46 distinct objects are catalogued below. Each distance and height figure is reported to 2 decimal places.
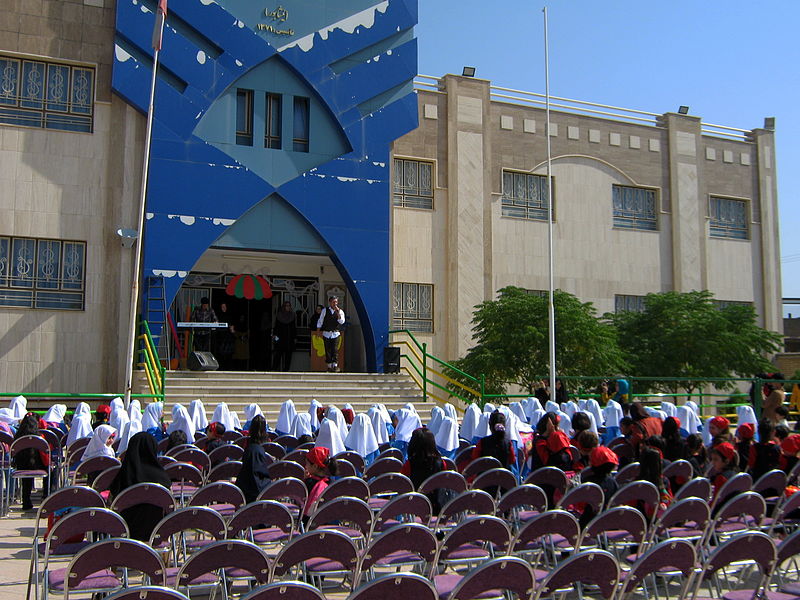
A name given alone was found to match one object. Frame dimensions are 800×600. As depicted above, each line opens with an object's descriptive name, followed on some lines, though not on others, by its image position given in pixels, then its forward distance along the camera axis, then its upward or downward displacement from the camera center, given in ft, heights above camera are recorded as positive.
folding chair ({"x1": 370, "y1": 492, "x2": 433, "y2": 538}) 20.74 -3.23
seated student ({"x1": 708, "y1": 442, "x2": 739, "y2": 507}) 27.09 -2.71
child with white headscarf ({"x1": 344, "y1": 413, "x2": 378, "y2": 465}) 34.86 -2.51
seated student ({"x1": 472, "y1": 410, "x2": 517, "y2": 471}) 31.40 -2.65
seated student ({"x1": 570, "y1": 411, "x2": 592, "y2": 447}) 33.17 -1.83
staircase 59.00 -1.09
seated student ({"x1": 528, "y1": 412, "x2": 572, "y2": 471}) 29.40 -2.55
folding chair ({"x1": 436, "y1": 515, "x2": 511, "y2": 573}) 17.66 -3.29
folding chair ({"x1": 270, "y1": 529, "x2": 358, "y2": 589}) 15.71 -3.27
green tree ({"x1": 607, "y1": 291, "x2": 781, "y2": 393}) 79.66 +3.28
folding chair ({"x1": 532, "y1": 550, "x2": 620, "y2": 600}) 14.62 -3.41
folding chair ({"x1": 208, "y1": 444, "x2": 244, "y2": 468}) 32.63 -3.05
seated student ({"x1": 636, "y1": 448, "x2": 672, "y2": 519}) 24.97 -2.73
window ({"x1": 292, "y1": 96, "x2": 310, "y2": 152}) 71.61 +20.73
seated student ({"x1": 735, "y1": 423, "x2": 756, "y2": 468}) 30.86 -2.38
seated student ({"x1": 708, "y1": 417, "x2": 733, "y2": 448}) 31.30 -2.02
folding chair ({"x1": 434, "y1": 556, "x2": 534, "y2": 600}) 14.01 -3.36
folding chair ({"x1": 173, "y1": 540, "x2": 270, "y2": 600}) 15.11 -3.30
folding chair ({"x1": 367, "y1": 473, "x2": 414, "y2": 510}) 25.18 -3.23
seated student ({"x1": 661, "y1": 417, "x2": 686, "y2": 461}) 31.01 -2.55
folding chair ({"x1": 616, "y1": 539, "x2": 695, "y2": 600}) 15.33 -3.35
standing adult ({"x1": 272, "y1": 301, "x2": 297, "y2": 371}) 73.82 +3.42
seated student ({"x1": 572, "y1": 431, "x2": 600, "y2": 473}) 26.71 -2.07
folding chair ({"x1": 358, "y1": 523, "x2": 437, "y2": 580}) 16.60 -3.31
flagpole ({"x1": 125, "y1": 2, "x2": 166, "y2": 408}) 51.45 +10.08
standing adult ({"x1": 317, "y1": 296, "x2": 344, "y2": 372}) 69.05 +3.76
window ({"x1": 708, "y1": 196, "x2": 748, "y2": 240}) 96.48 +17.79
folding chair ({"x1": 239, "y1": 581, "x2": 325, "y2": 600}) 12.47 -3.16
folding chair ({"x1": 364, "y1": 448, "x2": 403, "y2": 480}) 29.55 -3.14
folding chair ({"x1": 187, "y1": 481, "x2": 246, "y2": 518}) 22.63 -3.24
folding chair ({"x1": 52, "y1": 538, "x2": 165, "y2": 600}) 15.49 -3.37
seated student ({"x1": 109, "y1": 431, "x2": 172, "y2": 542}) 22.54 -2.82
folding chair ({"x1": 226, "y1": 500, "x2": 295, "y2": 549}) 18.99 -3.20
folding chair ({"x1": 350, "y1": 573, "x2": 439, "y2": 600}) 13.05 -3.27
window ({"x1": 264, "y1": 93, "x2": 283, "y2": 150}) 70.74 +20.55
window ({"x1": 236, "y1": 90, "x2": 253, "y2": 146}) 69.82 +20.59
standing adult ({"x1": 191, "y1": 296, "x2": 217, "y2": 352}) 67.46 +4.22
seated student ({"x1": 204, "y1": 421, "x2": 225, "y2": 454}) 34.63 -2.52
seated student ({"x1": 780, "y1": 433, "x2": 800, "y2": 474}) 29.07 -2.56
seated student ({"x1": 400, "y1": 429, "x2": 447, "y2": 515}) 27.50 -2.69
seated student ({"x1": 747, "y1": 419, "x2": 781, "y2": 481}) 28.96 -2.72
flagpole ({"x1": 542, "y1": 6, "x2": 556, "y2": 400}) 61.57 +5.19
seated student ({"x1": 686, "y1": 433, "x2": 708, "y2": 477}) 31.42 -2.76
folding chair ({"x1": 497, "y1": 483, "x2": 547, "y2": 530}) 22.47 -3.24
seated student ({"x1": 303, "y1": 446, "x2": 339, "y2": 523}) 24.80 -2.73
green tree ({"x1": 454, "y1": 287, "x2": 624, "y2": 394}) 70.18 +2.42
